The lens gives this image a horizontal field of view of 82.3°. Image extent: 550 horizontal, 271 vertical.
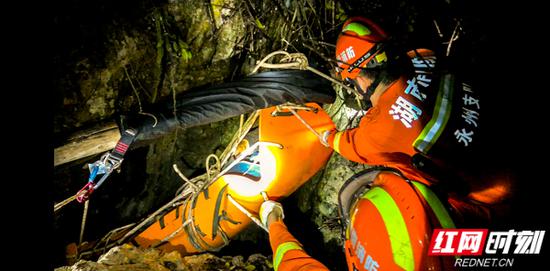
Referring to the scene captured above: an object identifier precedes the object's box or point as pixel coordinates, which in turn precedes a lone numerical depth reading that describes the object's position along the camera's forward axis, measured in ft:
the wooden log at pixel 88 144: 7.80
